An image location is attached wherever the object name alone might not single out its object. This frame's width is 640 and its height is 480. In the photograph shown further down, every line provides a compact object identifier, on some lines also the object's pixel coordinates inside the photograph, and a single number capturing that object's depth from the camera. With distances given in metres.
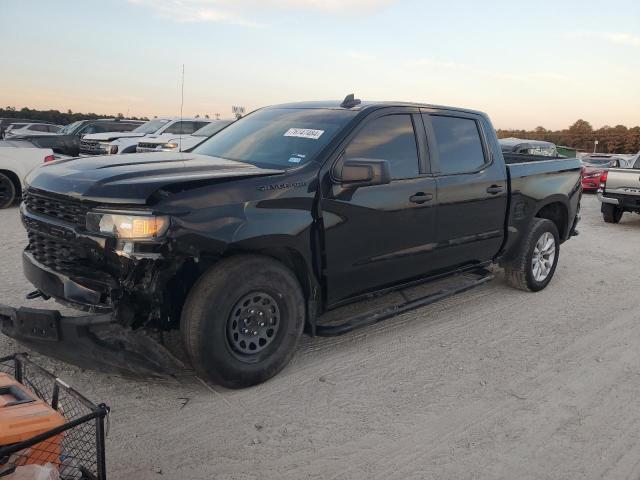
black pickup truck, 3.01
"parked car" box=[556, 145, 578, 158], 25.18
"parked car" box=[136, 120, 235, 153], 13.55
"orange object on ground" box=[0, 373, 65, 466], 1.97
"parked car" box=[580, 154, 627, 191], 17.69
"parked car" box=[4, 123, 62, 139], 24.42
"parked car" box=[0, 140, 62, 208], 10.09
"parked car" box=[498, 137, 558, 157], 15.88
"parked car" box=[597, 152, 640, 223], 10.70
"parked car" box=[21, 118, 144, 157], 11.73
